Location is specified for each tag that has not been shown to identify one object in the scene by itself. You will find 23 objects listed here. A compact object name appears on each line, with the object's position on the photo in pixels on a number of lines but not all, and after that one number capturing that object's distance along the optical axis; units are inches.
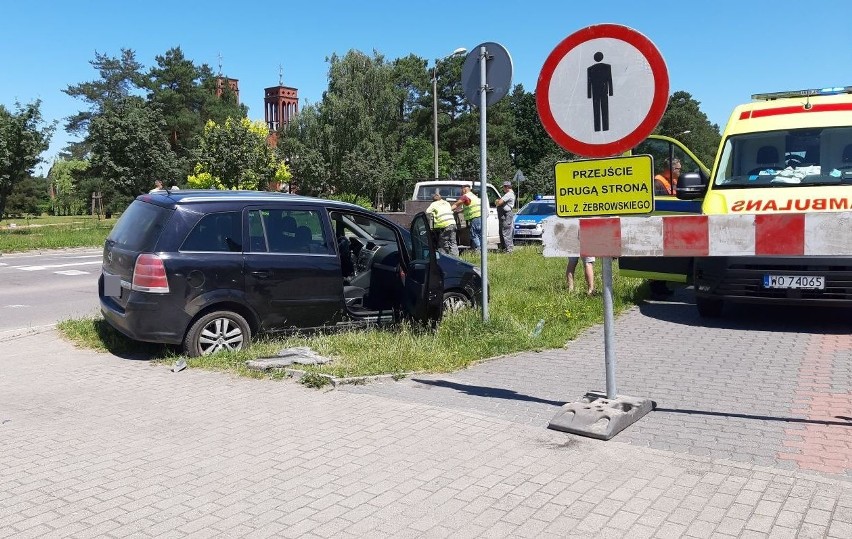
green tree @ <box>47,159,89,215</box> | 3242.4
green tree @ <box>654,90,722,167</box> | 3710.6
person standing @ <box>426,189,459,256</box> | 637.3
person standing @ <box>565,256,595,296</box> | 416.5
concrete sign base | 192.2
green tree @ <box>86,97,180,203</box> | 1321.4
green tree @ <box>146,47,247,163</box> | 3142.2
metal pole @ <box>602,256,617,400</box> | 201.5
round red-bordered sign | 190.5
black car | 283.6
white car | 873.5
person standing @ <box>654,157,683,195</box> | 392.8
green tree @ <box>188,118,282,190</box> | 1696.6
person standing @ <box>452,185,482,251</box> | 703.7
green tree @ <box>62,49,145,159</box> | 3396.4
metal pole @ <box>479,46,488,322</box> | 314.5
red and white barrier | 183.3
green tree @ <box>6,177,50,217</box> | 2882.4
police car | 981.8
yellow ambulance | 316.2
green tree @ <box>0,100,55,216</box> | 1003.9
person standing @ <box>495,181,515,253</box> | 779.4
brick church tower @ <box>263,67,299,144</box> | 5078.7
